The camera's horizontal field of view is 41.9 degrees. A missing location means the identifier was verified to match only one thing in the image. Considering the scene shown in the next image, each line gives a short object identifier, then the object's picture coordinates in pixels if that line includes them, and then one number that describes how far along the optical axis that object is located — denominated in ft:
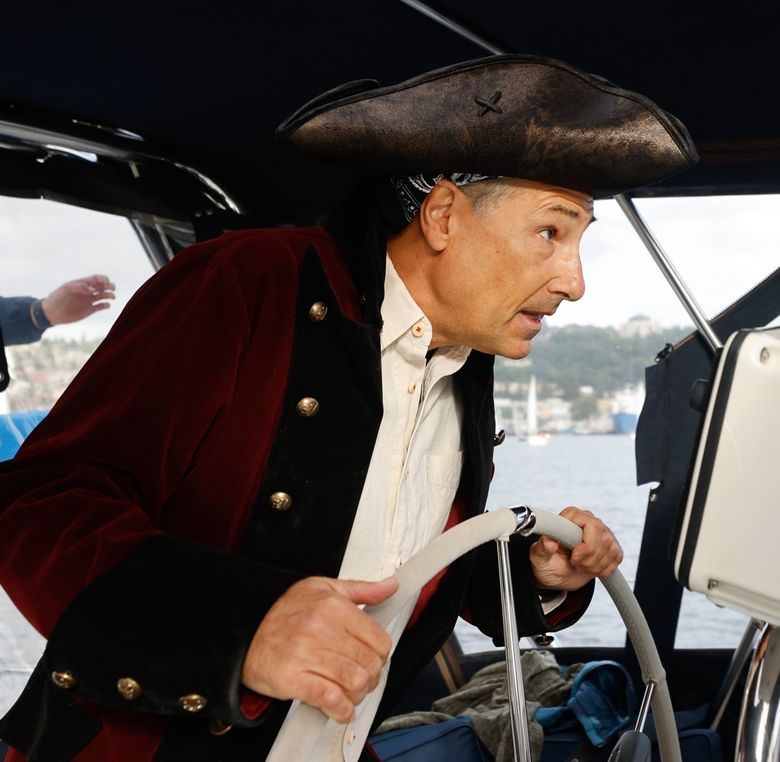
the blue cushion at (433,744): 9.31
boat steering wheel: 3.43
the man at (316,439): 3.62
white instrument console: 3.34
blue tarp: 9.50
